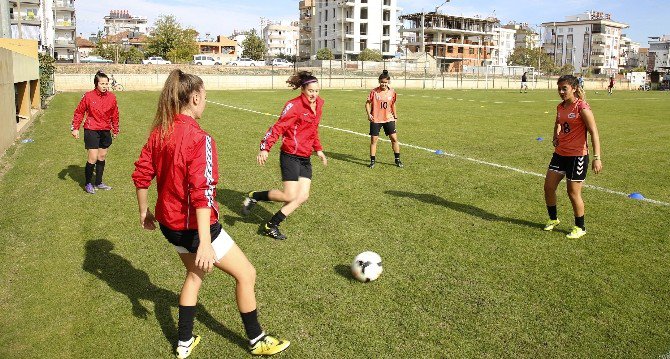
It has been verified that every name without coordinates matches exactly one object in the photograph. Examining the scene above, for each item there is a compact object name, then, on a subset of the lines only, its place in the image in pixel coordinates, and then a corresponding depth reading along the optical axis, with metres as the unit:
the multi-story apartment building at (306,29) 107.12
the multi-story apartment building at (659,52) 137.62
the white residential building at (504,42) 151.25
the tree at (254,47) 96.75
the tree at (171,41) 70.56
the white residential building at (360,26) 92.69
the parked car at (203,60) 71.01
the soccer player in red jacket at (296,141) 6.28
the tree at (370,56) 81.44
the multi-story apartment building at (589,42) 131.25
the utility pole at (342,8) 91.38
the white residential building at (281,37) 152.75
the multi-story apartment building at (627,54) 158.76
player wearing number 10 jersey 11.13
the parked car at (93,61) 65.22
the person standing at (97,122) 8.48
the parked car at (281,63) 76.96
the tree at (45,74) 25.86
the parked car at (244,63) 74.38
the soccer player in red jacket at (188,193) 3.28
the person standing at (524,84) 52.53
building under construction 100.62
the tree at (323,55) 83.69
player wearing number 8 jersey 6.37
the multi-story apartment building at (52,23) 61.56
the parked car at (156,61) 65.19
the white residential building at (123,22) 184.62
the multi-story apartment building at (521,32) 154.38
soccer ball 5.11
